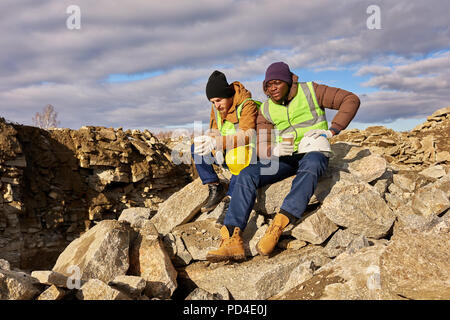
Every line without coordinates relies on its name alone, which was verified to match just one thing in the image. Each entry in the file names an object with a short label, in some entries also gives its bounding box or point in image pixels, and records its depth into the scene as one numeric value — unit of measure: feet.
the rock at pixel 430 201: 16.20
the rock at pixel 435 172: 23.21
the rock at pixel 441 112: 47.93
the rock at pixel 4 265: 13.01
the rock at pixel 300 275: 12.47
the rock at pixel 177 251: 16.05
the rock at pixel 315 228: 15.17
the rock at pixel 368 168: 17.88
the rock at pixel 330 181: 16.78
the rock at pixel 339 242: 14.74
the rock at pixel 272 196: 16.92
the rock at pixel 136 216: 18.29
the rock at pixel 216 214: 18.33
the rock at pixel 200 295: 12.14
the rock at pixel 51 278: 11.34
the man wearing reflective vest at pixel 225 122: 16.21
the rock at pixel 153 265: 13.87
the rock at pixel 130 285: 11.95
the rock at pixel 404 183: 19.45
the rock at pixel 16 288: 10.37
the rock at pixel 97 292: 10.73
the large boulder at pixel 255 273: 13.70
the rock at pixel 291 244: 15.53
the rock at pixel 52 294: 10.58
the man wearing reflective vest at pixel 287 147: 14.42
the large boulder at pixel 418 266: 9.95
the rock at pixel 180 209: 18.38
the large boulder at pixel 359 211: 15.15
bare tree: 107.04
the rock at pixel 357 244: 13.36
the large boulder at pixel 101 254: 13.94
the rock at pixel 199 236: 16.06
